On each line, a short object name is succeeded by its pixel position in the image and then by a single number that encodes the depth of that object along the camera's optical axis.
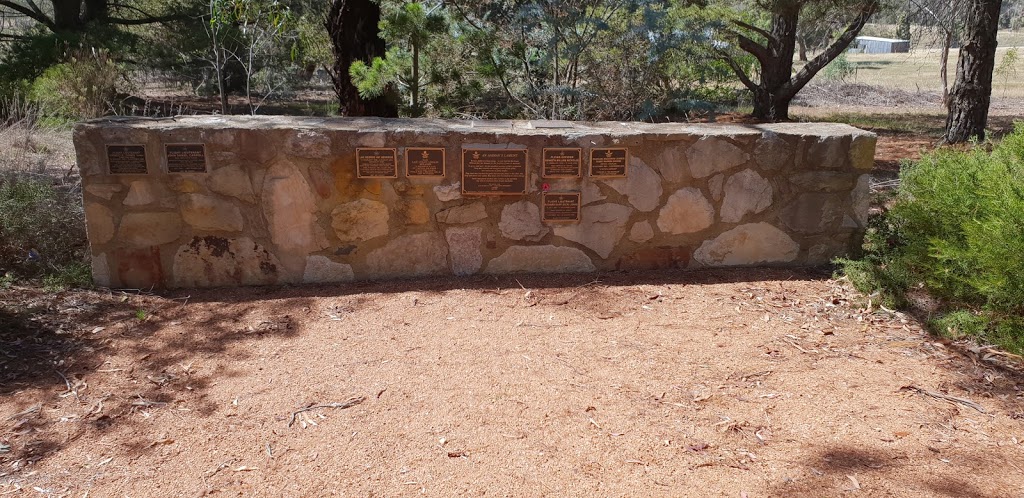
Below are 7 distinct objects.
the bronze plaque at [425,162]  4.68
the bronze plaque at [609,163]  4.80
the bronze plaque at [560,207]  4.86
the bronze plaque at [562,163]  4.76
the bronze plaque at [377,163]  4.65
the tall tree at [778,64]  11.60
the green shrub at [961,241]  3.61
